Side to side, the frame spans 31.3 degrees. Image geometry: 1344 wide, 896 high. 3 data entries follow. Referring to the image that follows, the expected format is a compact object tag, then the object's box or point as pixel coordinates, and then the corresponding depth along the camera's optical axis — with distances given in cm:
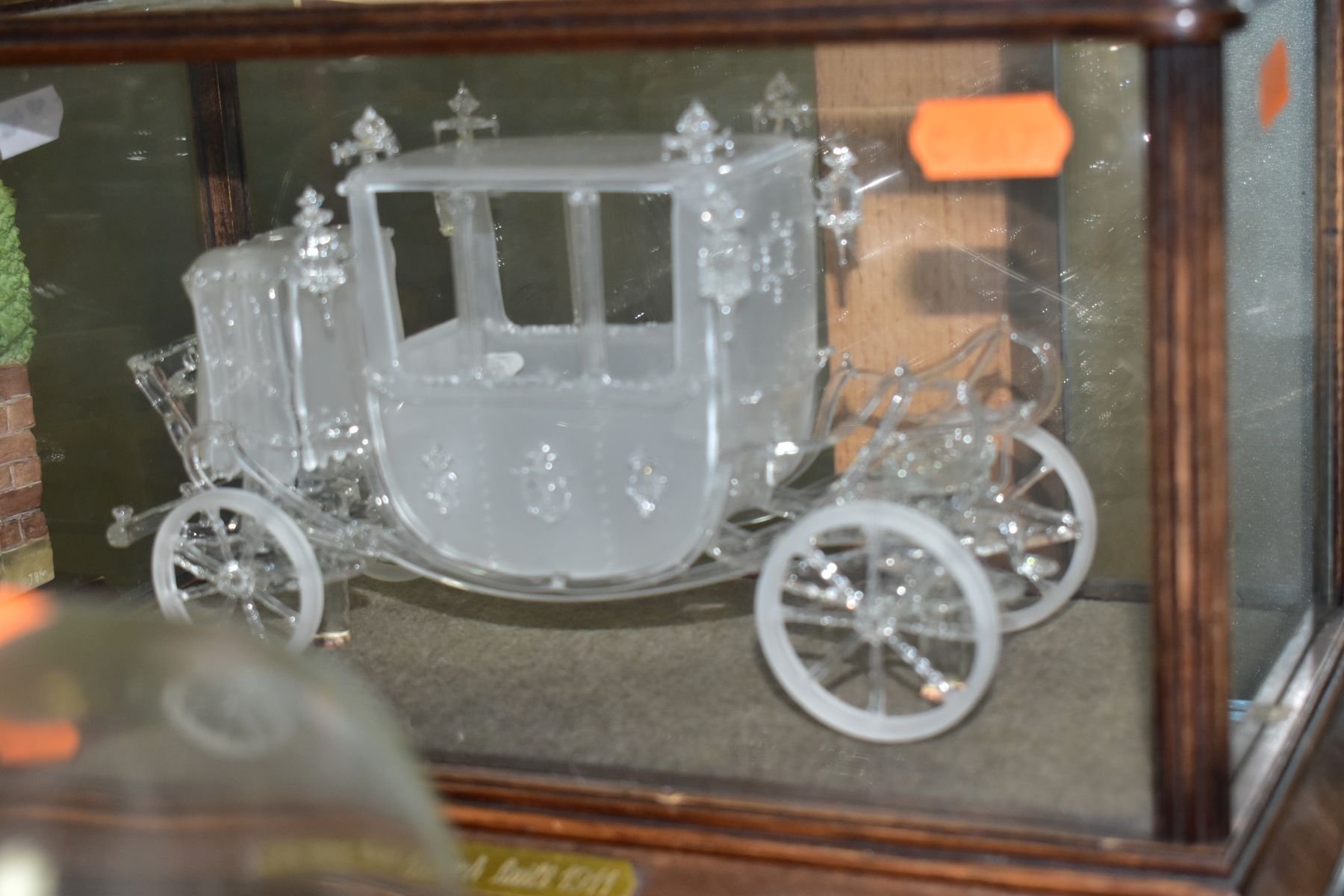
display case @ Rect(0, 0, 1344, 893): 33
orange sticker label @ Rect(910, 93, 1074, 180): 33
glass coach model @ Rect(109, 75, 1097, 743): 36
